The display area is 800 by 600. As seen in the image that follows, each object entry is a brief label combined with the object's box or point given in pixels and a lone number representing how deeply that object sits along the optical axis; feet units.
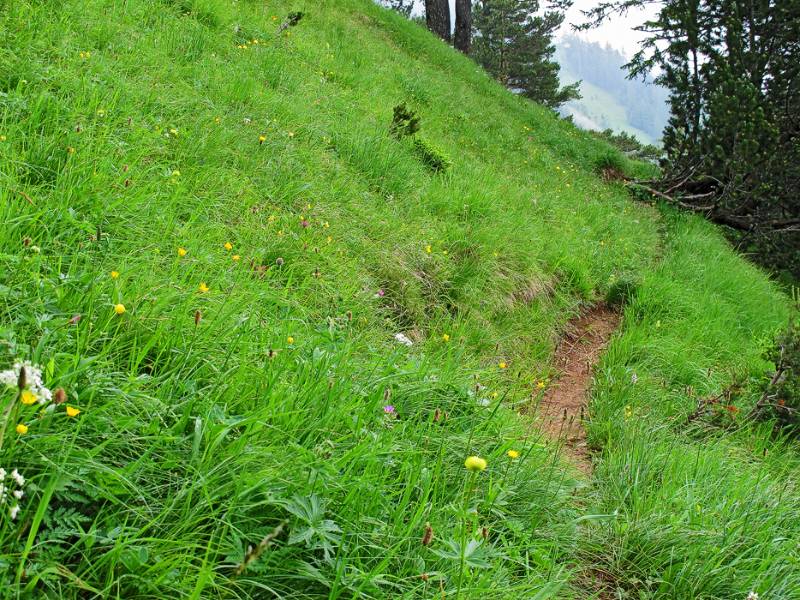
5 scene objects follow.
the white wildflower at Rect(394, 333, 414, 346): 10.83
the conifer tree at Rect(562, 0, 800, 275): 32.73
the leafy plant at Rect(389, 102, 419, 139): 20.49
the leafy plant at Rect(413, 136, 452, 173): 20.53
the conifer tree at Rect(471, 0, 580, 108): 115.14
